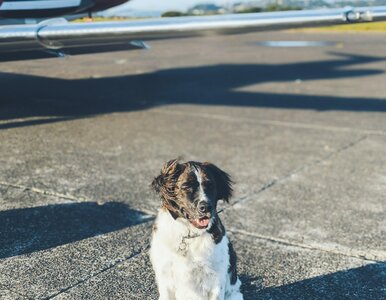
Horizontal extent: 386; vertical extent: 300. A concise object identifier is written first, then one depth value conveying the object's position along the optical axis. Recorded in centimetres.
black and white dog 349
